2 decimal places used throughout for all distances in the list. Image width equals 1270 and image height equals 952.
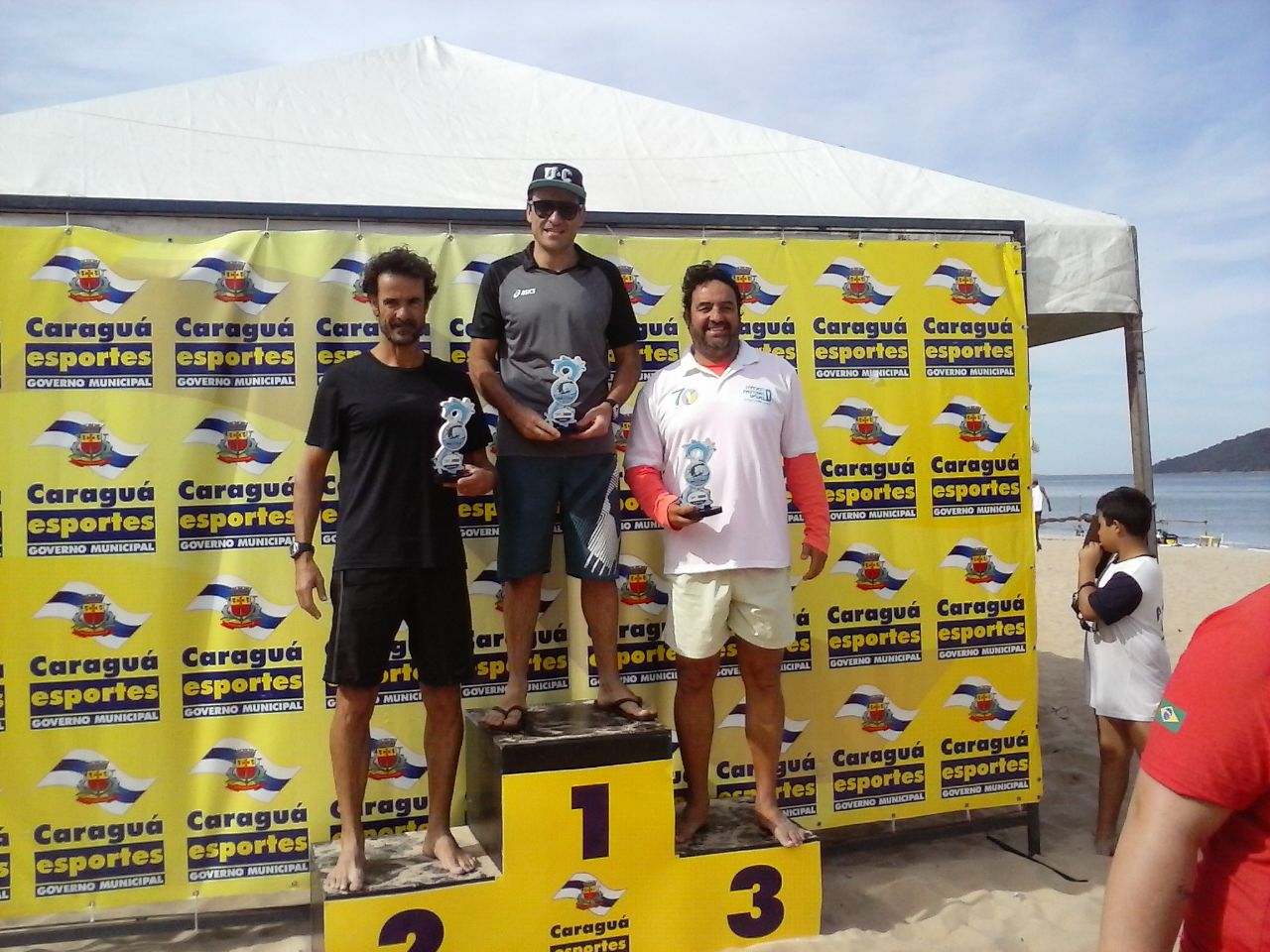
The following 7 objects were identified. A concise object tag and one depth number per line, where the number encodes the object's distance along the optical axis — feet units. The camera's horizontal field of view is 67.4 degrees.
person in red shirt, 3.25
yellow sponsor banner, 10.52
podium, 9.11
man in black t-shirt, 9.37
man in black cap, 10.41
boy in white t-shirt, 12.30
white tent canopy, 13.10
